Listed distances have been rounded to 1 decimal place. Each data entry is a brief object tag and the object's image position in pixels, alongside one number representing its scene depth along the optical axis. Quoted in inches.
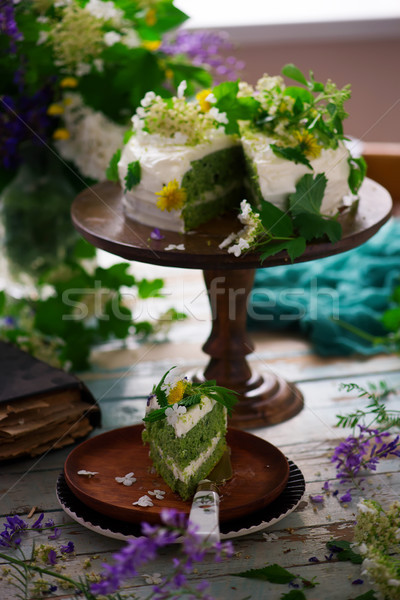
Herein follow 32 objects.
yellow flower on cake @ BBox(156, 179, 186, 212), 46.5
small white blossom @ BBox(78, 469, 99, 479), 43.1
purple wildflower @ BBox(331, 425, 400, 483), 45.1
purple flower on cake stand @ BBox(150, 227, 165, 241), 46.1
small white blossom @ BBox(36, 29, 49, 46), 54.0
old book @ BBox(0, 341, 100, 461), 46.1
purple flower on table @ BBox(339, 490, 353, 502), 43.9
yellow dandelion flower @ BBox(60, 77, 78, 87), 55.7
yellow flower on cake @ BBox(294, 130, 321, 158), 46.3
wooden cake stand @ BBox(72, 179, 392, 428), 44.6
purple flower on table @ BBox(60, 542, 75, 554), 41.3
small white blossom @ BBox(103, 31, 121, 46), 54.6
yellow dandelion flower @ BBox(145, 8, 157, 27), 56.9
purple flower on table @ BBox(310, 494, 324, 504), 44.0
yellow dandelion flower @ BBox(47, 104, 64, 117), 55.9
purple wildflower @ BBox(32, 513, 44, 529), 42.7
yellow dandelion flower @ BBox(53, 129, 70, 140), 56.0
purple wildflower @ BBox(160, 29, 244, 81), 58.6
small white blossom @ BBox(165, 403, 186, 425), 41.3
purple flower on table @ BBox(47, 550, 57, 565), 40.9
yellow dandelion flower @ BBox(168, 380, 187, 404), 41.8
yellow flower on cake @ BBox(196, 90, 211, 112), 48.3
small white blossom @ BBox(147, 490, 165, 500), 42.2
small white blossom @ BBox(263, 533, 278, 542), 41.8
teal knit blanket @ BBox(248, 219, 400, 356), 55.3
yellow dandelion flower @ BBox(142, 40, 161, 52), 57.3
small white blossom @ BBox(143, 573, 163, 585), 40.0
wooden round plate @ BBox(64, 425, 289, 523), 41.1
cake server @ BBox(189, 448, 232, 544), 38.7
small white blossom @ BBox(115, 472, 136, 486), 42.9
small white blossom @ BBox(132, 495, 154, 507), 41.6
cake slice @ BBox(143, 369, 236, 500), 41.5
